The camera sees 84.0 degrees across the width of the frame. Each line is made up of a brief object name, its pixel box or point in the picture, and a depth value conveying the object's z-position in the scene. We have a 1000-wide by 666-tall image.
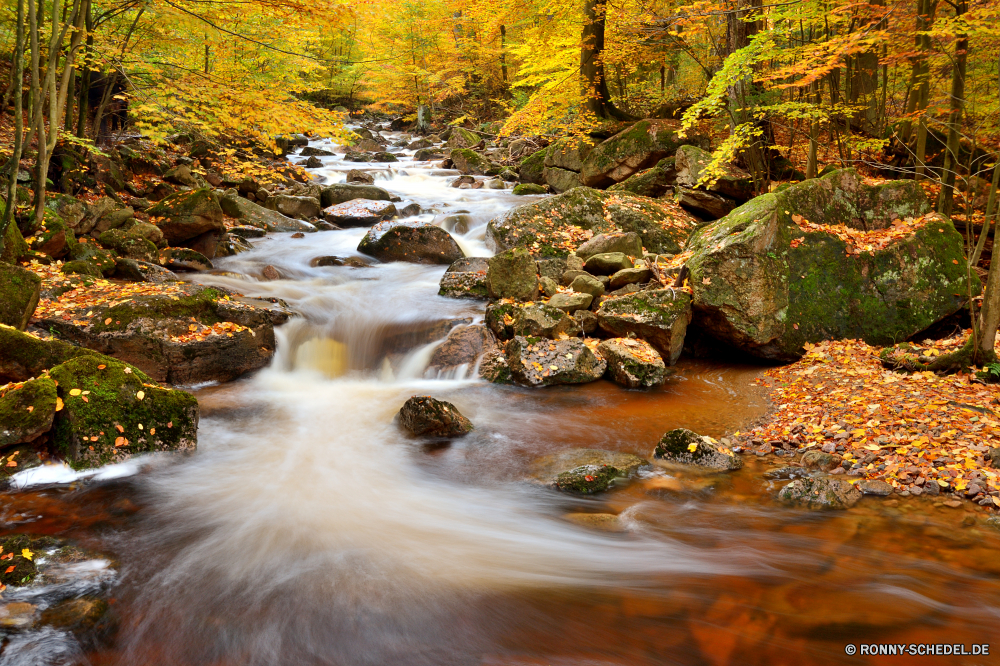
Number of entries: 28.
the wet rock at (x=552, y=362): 7.31
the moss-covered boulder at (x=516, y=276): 8.79
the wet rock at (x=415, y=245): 11.95
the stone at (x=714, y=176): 11.87
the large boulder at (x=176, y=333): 6.56
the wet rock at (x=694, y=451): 5.05
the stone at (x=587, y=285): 8.69
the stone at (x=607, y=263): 9.24
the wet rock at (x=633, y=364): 7.14
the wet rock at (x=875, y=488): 4.33
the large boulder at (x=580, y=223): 10.62
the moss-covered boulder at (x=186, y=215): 10.68
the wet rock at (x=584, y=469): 4.78
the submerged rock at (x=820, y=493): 4.26
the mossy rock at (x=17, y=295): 5.91
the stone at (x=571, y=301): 8.21
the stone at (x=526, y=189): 16.88
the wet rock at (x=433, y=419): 5.98
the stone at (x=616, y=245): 9.80
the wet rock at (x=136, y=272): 8.59
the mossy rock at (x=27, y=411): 4.35
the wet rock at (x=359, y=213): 14.51
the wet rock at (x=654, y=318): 7.53
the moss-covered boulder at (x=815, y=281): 7.29
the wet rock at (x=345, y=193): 15.47
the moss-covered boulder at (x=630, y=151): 14.02
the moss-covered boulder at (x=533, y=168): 17.96
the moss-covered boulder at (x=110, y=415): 4.62
